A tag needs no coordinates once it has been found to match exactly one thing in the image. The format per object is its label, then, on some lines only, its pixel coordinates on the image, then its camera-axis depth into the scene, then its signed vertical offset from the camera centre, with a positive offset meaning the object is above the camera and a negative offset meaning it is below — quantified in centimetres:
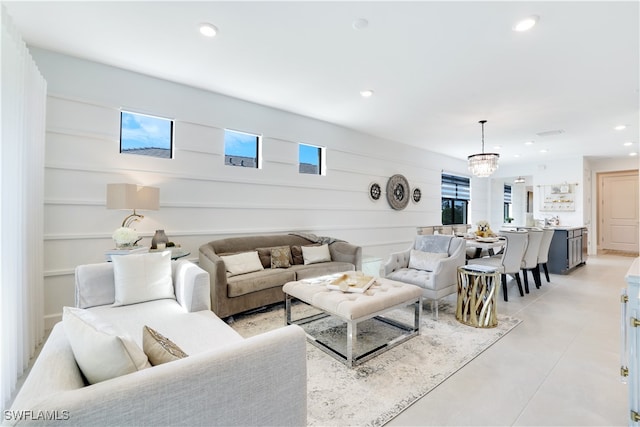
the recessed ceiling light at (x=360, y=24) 238 +162
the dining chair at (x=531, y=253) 425 -54
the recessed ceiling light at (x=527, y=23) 231 +160
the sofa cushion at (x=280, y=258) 380 -57
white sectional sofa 82 -57
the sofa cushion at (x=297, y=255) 416 -59
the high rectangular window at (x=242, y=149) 415 +99
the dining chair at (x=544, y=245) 458 -47
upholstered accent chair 318 -60
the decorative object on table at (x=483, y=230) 491 -24
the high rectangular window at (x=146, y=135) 338 +98
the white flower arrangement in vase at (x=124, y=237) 285 -23
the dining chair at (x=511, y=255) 384 -54
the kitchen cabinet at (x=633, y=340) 140 -61
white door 807 +17
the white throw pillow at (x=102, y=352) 97 -48
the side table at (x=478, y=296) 296 -84
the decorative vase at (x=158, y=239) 321 -28
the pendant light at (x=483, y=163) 491 +91
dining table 424 -40
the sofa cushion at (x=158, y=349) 112 -55
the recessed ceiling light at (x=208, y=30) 247 +163
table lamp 285 +18
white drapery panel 185 +4
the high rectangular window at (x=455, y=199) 812 +51
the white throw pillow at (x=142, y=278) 232 -53
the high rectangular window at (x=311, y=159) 499 +101
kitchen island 548 -68
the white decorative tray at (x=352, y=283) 260 -65
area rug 175 -118
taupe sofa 305 -70
